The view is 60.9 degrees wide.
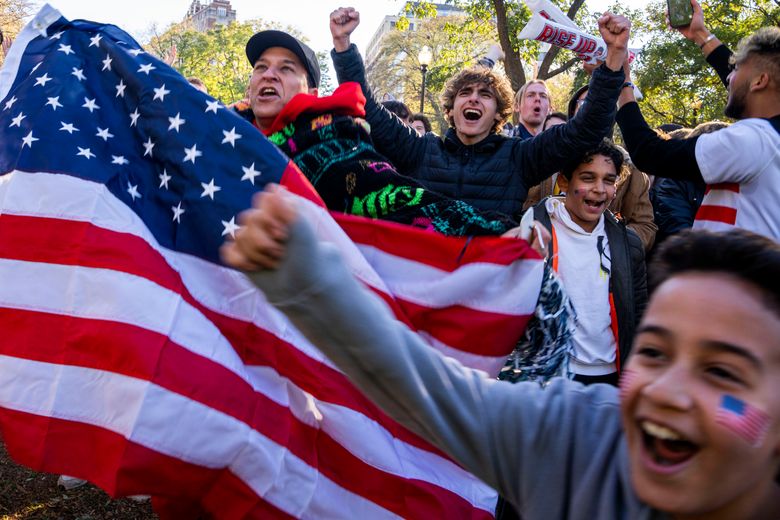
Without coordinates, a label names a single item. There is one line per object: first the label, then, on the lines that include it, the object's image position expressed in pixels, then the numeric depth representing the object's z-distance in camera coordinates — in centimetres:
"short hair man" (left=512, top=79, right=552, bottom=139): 576
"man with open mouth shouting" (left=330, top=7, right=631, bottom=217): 357
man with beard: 274
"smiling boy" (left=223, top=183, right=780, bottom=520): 108
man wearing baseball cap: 322
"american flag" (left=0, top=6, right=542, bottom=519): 228
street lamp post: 1790
